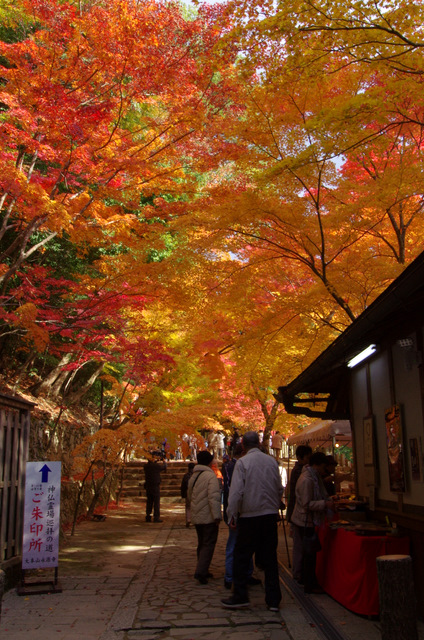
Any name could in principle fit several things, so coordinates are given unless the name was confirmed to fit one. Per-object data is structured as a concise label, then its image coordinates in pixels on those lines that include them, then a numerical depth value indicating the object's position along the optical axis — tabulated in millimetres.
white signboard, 7223
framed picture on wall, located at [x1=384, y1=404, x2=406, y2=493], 6121
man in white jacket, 5949
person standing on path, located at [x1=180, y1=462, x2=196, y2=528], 12055
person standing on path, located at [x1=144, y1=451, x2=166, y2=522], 15016
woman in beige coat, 7637
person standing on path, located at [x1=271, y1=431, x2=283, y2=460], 25781
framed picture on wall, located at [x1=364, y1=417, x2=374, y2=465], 7523
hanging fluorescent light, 7149
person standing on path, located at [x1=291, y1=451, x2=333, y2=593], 6957
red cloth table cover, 5750
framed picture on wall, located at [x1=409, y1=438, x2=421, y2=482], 5672
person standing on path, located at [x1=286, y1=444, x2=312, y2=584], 7574
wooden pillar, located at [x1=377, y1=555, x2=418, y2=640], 3314
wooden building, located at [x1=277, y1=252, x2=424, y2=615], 5492
